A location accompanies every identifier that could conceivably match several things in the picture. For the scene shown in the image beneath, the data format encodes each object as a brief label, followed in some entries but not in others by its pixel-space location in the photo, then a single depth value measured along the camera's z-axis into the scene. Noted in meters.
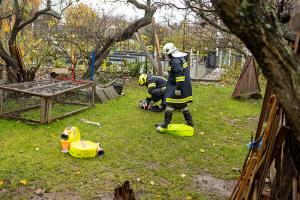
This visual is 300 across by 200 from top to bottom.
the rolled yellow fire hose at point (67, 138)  6.41
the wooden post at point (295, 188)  3.14
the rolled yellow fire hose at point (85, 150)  6.14
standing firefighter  7.63
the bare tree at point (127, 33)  13.09
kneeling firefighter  9.79
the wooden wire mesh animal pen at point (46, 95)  7.97
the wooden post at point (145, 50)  13.34
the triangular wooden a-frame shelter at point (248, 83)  12.11
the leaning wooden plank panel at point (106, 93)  10.80
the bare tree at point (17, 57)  9.77
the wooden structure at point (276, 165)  3.20
